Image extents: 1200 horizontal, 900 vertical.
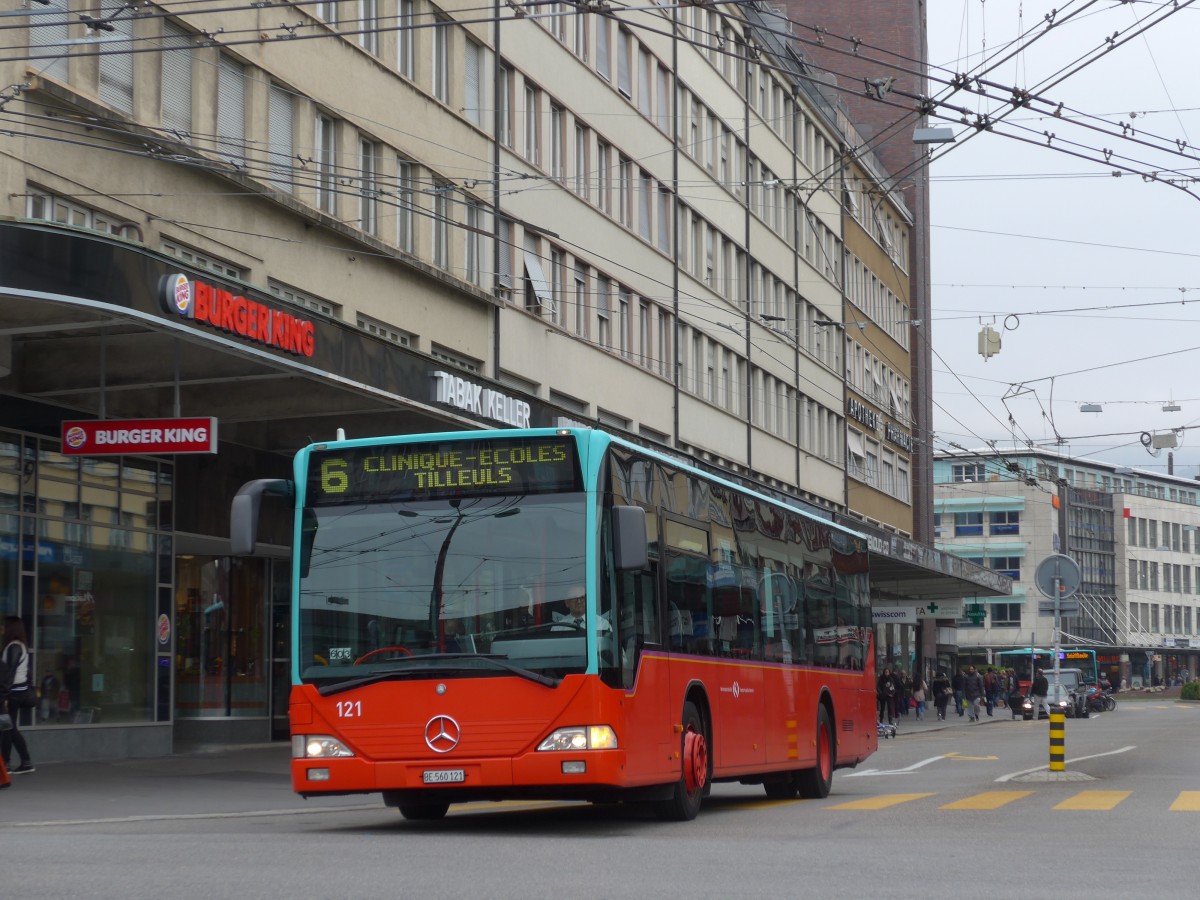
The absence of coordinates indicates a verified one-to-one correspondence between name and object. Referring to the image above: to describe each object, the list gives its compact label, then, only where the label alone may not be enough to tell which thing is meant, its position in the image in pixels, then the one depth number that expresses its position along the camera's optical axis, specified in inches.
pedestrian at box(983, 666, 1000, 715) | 2802.7
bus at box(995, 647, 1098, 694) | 3239.7
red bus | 524.4
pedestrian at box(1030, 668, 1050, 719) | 2496.3
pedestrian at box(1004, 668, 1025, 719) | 2635.3
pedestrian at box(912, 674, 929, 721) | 2558.3
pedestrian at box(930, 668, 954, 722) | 2450.8
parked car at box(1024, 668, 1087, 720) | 2583.7
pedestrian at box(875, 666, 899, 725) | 2015.3
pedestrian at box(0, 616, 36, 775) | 790.5
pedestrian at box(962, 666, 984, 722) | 2472.9
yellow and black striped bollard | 862.5
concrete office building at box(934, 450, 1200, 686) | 5364.2
